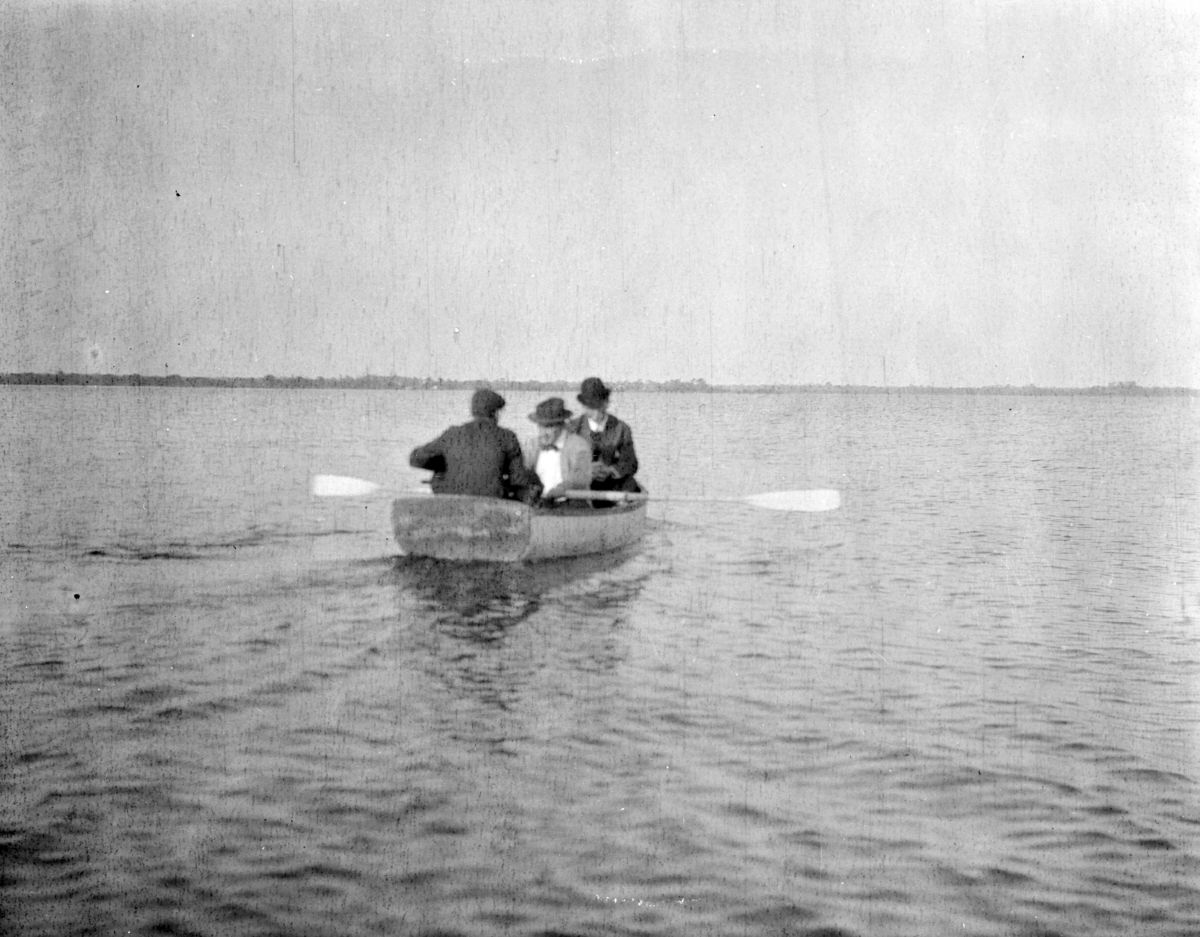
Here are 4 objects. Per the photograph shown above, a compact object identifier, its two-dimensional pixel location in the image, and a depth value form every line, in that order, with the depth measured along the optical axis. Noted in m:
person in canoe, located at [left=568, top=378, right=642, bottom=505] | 17.31
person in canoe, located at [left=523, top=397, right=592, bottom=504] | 15.87
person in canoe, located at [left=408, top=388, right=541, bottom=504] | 14.52
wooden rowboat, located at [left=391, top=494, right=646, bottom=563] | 14.52
